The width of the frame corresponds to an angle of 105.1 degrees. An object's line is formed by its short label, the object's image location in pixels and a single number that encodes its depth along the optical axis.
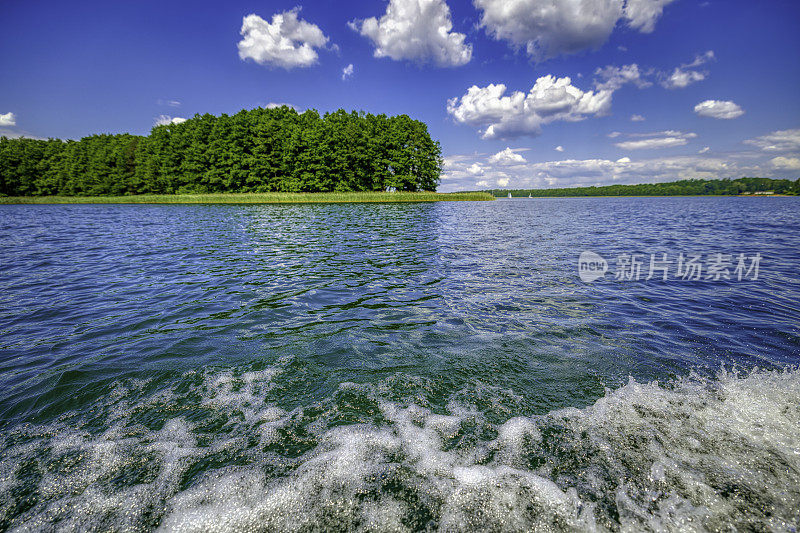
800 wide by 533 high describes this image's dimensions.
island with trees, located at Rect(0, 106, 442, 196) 68.62
